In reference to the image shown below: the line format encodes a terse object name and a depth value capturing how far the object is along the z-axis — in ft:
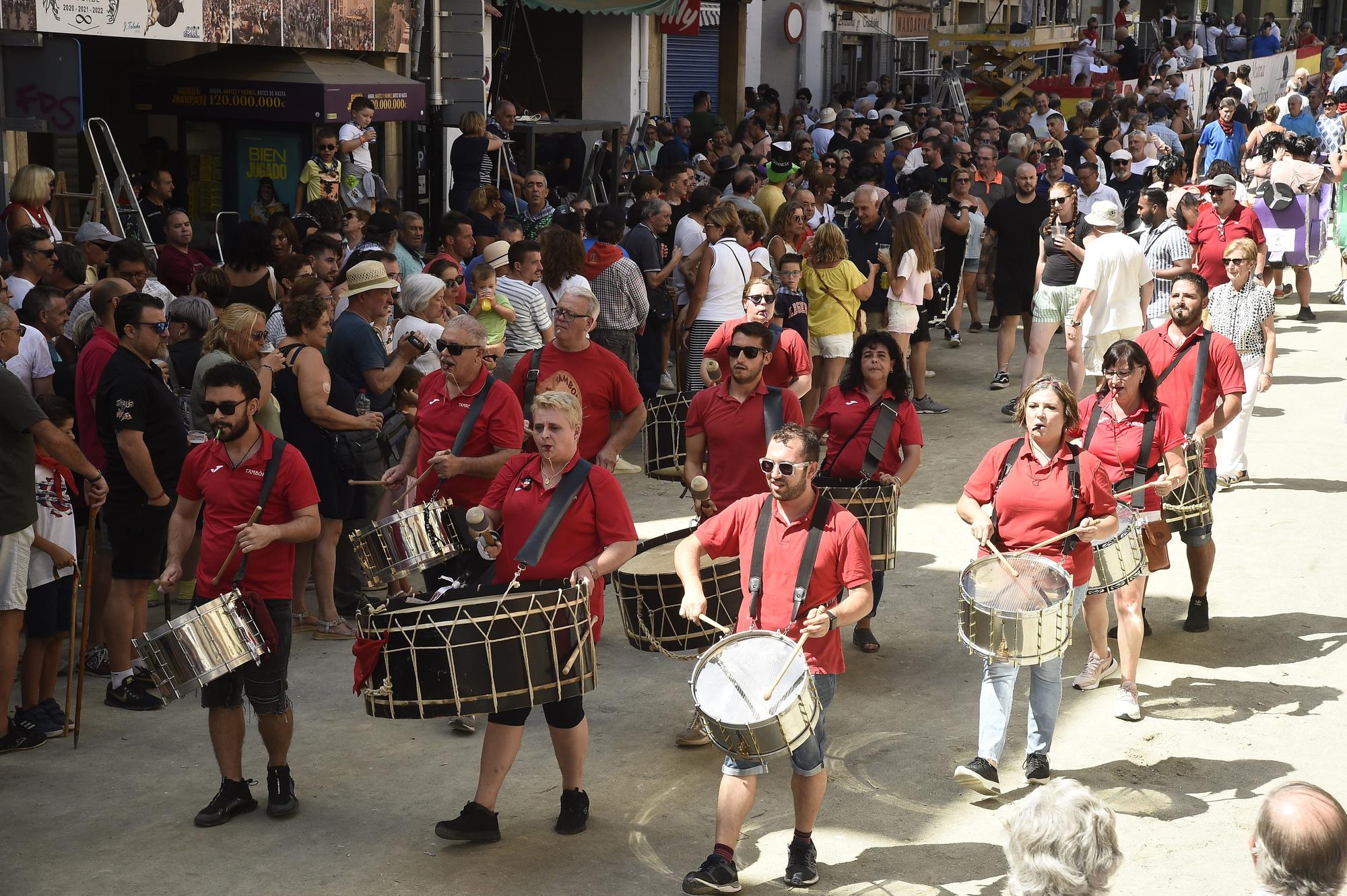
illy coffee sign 77.30
